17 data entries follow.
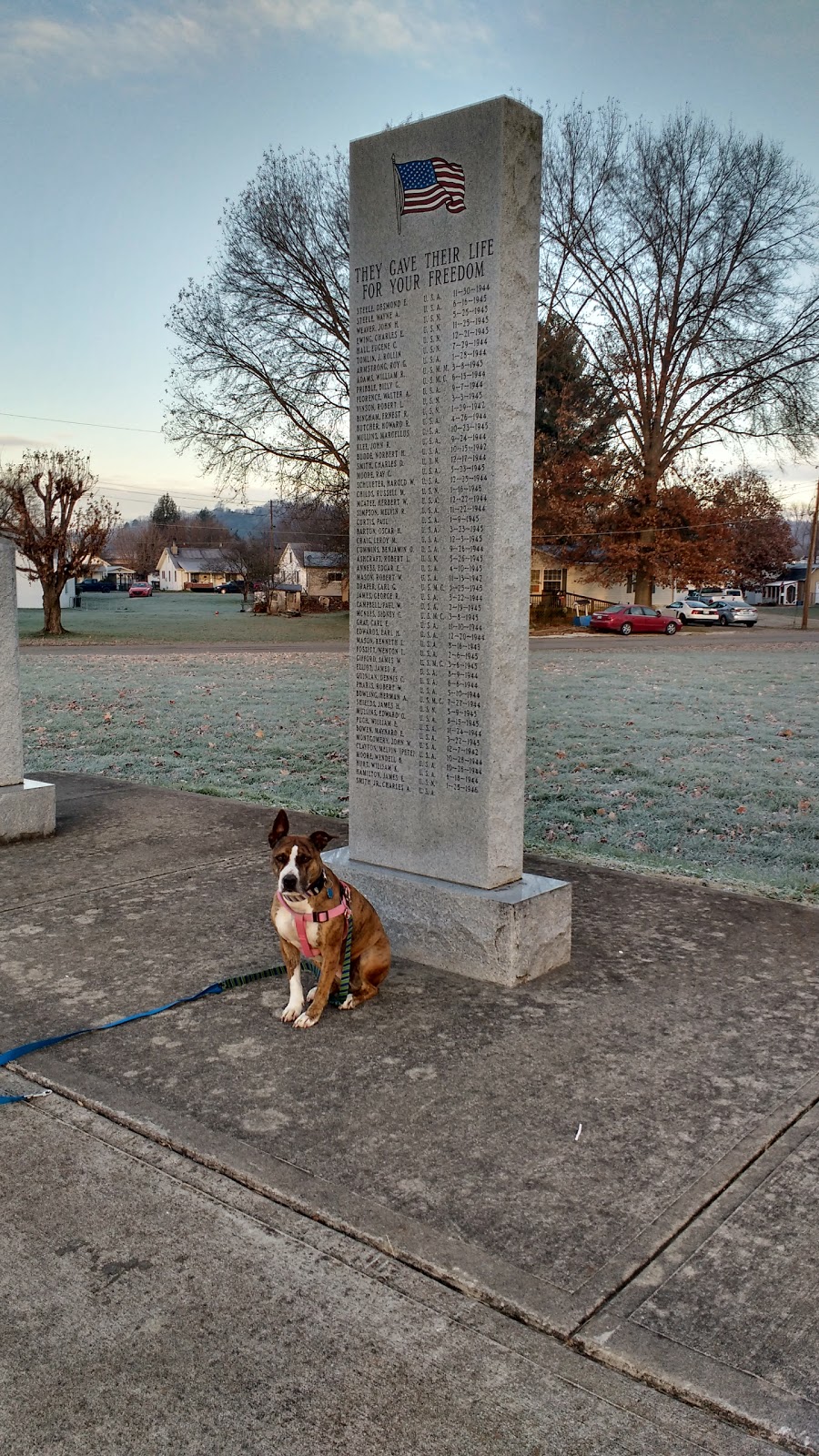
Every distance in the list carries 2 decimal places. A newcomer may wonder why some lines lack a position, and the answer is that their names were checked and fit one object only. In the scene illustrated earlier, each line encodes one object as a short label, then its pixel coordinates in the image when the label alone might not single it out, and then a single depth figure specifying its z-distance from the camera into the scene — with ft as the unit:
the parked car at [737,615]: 176.14
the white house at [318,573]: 259.39
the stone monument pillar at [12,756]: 21.89
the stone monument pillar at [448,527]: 14.03
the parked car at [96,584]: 325.34
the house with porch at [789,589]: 321.52
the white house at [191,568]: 422.41
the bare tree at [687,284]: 129.29
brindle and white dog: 12.35
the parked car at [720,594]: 228.67
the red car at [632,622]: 143.84
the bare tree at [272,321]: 112.37
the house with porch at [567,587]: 167.64
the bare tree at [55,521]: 106.32
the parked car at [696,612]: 183.83
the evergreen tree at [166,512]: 487.20
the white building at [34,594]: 205.57
